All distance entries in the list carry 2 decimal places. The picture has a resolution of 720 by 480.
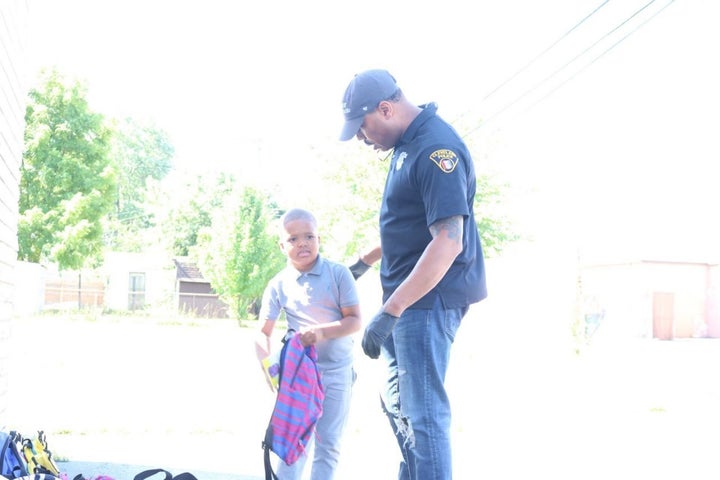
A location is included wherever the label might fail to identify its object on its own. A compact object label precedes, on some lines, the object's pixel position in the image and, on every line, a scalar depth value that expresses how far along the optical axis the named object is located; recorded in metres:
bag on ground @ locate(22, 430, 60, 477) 3.46
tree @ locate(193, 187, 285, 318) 38.78
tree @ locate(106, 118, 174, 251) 61.53
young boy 3.52
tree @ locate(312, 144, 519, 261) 27.34
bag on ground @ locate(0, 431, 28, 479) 3.19
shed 45.06
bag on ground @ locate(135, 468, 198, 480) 3.16
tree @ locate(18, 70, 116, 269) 32.78
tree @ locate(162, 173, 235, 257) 55.84
